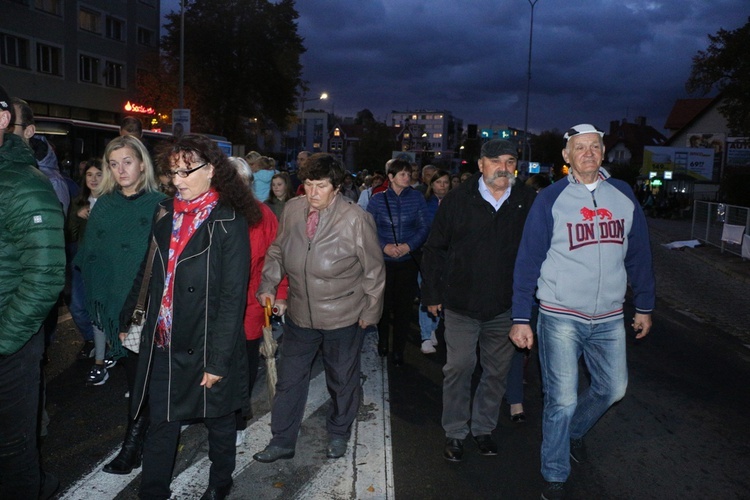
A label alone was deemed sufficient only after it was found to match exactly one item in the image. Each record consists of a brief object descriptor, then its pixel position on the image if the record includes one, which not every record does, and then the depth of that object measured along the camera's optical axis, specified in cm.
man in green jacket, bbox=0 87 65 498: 290
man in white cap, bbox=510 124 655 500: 399
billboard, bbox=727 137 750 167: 4550
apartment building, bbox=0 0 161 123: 3055
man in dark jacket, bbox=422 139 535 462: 461
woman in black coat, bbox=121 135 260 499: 342
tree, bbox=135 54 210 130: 3662
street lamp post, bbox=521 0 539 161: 4345
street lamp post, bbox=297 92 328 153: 12768
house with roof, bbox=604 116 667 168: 9419
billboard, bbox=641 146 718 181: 4886
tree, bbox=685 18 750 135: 3303
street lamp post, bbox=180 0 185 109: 2944
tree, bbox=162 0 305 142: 4291
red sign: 3659
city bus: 1906
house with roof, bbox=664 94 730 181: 5491
